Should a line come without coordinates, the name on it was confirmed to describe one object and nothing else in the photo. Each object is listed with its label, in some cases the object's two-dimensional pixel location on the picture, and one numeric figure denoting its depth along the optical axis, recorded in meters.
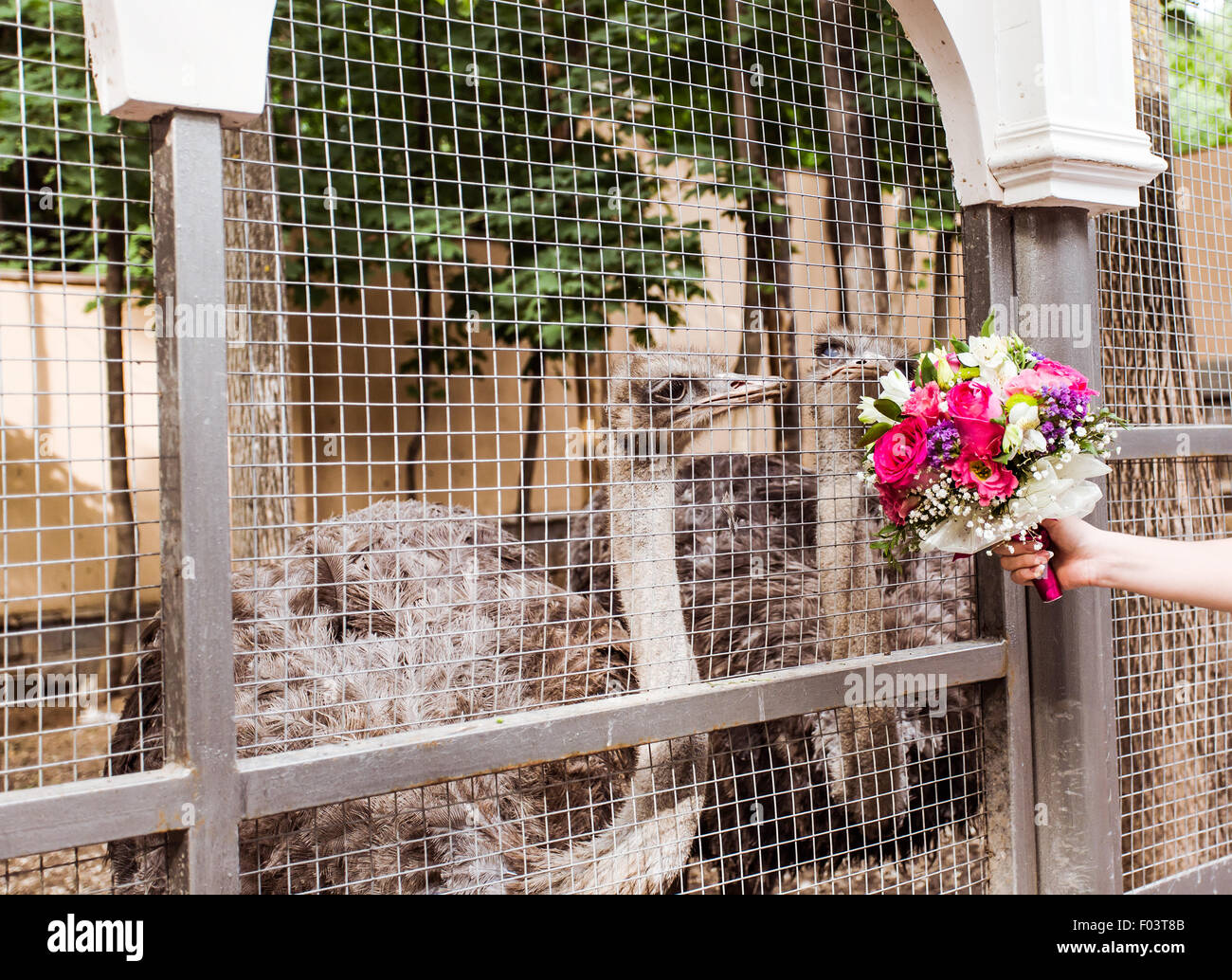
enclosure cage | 2.02
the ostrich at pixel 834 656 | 3.41
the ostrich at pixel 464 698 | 2.73
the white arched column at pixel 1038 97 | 3.00
